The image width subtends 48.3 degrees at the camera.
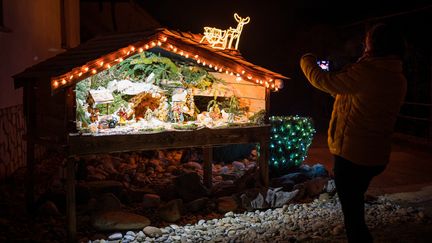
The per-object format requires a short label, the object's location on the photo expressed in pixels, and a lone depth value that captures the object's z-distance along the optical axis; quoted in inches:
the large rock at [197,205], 281.0
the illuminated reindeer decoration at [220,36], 293.1
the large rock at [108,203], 268.7
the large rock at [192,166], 407.8
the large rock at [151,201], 287.9
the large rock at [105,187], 302.0
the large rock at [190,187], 300.8
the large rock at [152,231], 239.7
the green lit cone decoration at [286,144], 358.6
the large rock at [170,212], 262.5
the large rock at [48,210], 267.3
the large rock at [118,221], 242.5
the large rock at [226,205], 279.1
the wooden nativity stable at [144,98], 238.2
